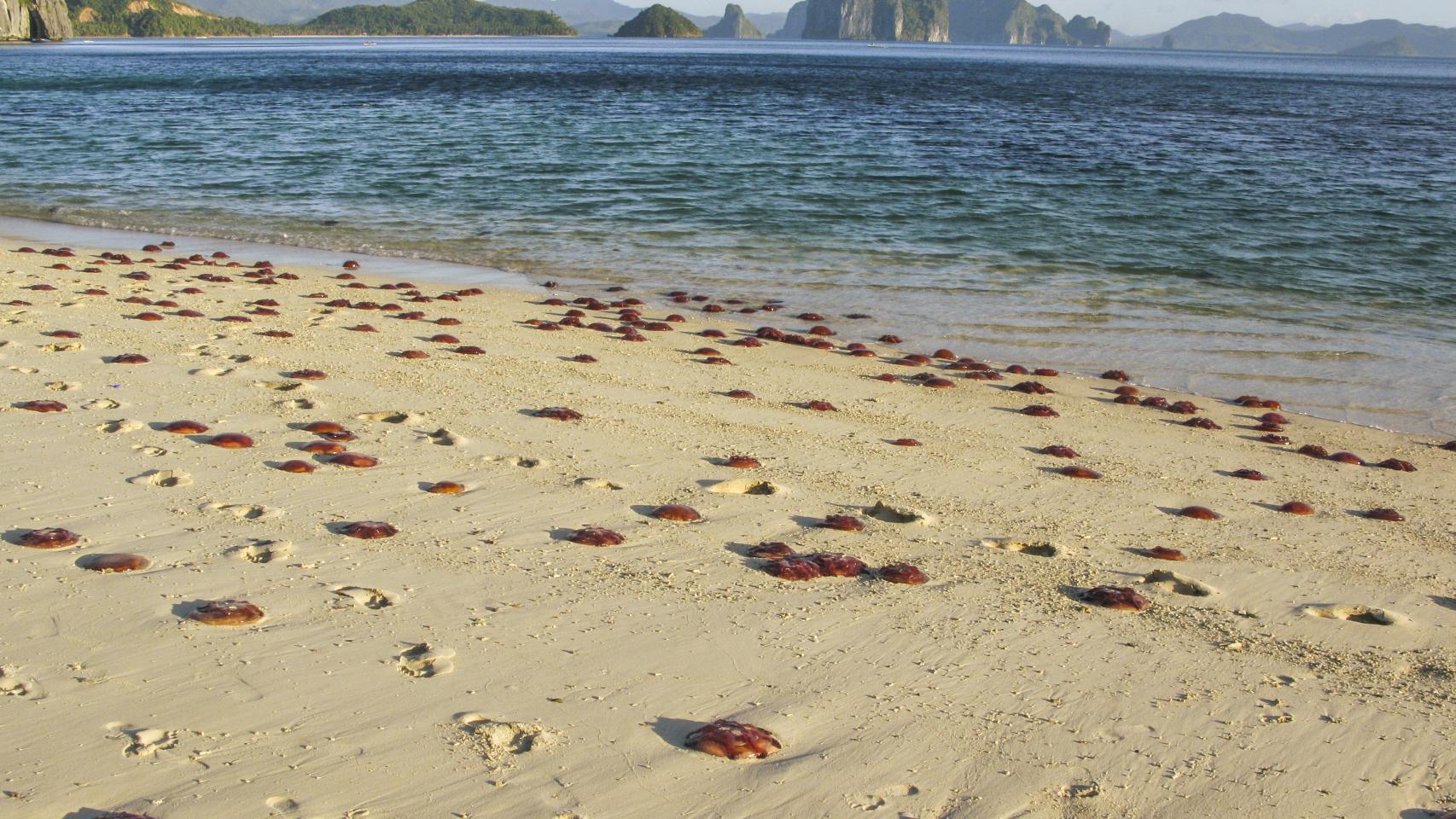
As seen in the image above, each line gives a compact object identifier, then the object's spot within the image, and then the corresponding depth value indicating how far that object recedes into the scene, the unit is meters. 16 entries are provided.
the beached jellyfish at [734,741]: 3.87
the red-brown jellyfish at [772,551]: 5.61
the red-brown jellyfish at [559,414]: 7.85
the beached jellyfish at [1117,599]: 5.31
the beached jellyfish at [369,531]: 5.52
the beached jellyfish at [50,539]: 5.07
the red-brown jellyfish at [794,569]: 5.38
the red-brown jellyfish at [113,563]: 4.90
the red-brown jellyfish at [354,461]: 6.49
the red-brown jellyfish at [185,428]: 6.88
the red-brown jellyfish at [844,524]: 6.09
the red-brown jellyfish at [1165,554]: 6.07
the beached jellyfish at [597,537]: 5.64
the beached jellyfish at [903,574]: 5.43
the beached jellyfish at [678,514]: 6.06
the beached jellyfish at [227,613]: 4.50
